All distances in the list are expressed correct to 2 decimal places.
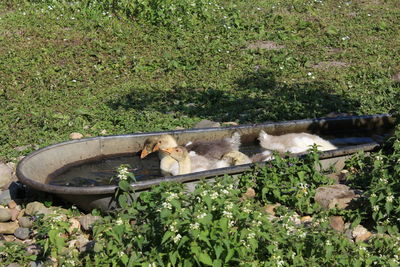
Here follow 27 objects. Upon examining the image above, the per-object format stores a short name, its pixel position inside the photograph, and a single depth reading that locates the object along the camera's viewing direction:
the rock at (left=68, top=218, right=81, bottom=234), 10.82
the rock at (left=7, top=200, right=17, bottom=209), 12.05
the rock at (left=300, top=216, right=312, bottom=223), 11.06
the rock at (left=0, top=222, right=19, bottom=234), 11.28
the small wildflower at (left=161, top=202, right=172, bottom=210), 8.66
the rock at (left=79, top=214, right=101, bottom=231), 10.97
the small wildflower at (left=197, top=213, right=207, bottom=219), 8.33
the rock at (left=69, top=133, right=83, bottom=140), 15.26
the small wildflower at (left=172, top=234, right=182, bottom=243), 8.13
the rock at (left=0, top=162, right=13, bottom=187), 13.03
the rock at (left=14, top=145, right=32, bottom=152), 14.65
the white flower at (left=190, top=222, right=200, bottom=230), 8.13
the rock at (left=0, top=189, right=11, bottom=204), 12.23
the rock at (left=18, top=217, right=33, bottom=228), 11.29
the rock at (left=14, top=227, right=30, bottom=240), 11.09
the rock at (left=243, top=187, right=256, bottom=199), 11.62
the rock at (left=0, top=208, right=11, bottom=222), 11.50
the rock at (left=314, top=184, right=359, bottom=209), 11.24
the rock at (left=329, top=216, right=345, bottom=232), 10.76
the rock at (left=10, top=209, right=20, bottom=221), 11.63
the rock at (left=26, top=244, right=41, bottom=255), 10.26
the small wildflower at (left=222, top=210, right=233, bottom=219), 8.49
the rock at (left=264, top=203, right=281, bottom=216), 11.33
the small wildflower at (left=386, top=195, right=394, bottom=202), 10.19
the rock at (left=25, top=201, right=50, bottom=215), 11.30
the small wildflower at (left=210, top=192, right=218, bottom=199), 8.87
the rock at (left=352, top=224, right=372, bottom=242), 10.34
